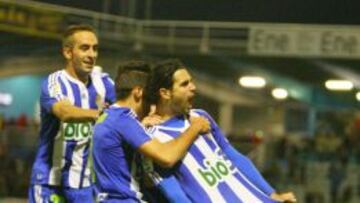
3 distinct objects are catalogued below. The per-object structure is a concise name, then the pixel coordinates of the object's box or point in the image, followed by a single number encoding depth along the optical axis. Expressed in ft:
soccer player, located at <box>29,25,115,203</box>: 31.63
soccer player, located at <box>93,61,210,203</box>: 25.44
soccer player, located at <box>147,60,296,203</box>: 24.99
